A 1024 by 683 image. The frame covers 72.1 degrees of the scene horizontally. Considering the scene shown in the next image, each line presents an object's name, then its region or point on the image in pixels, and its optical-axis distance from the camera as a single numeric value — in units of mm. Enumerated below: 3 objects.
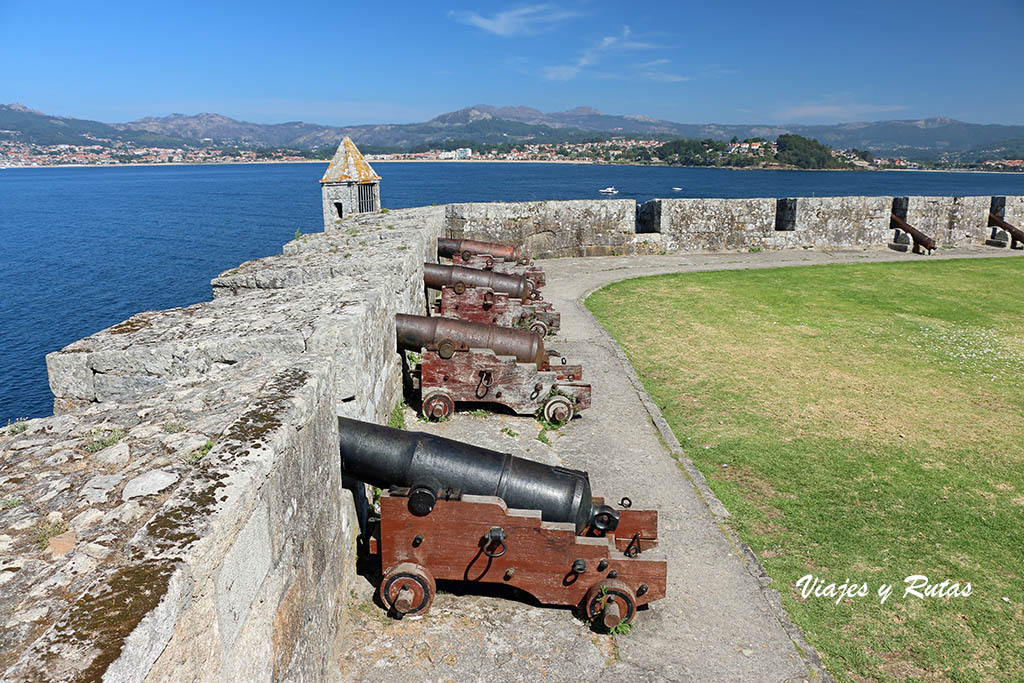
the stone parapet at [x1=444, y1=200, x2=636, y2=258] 15148
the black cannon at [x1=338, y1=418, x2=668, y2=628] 3590
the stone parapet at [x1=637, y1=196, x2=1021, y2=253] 17141
